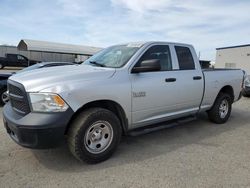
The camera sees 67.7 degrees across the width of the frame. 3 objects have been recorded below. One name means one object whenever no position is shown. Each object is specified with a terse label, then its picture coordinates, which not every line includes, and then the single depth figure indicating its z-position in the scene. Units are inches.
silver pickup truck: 97.5
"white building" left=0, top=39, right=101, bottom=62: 1051.2
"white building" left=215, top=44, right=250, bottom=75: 910.9
